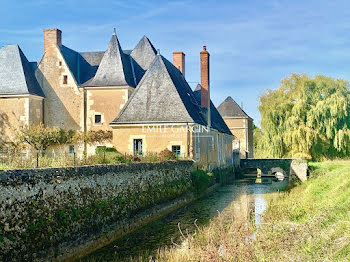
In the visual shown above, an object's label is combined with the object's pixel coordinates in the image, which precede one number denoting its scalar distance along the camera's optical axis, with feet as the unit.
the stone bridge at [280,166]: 85.69
